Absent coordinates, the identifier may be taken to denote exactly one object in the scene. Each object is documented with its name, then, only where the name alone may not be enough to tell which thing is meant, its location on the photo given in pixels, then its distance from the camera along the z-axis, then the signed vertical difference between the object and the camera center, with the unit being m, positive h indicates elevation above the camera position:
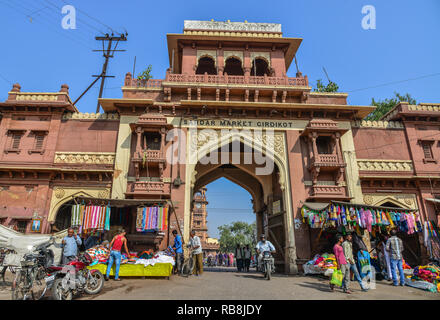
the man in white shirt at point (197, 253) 10.66 -0.18
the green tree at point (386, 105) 27.43 +13.39
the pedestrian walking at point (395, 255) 9.08 -0.26
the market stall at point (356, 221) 11.12 +1.01
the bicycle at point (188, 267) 10.69 -0.69
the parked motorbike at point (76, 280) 5.50 -0.64
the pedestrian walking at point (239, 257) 16.56 -0.52
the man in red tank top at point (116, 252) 8.21 -0.09
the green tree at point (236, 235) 66.94 +2.93
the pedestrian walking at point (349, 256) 7.82 -0.25
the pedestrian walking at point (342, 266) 7.54 -0.50
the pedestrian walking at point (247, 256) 16.39 -0.46
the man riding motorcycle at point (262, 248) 10.09 -0.01
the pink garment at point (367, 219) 11.23 +1.06
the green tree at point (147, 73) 17.55 +10.56
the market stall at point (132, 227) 9.08 +0.84
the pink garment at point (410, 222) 11.59 +0.96
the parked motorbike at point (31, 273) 5.49 -0.48
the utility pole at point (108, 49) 21.61 +15.19
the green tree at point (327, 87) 22.05 +12.34
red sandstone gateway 13.12 +4.85
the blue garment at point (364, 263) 8.63 -0.49
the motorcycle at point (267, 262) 9.96 -0.49
